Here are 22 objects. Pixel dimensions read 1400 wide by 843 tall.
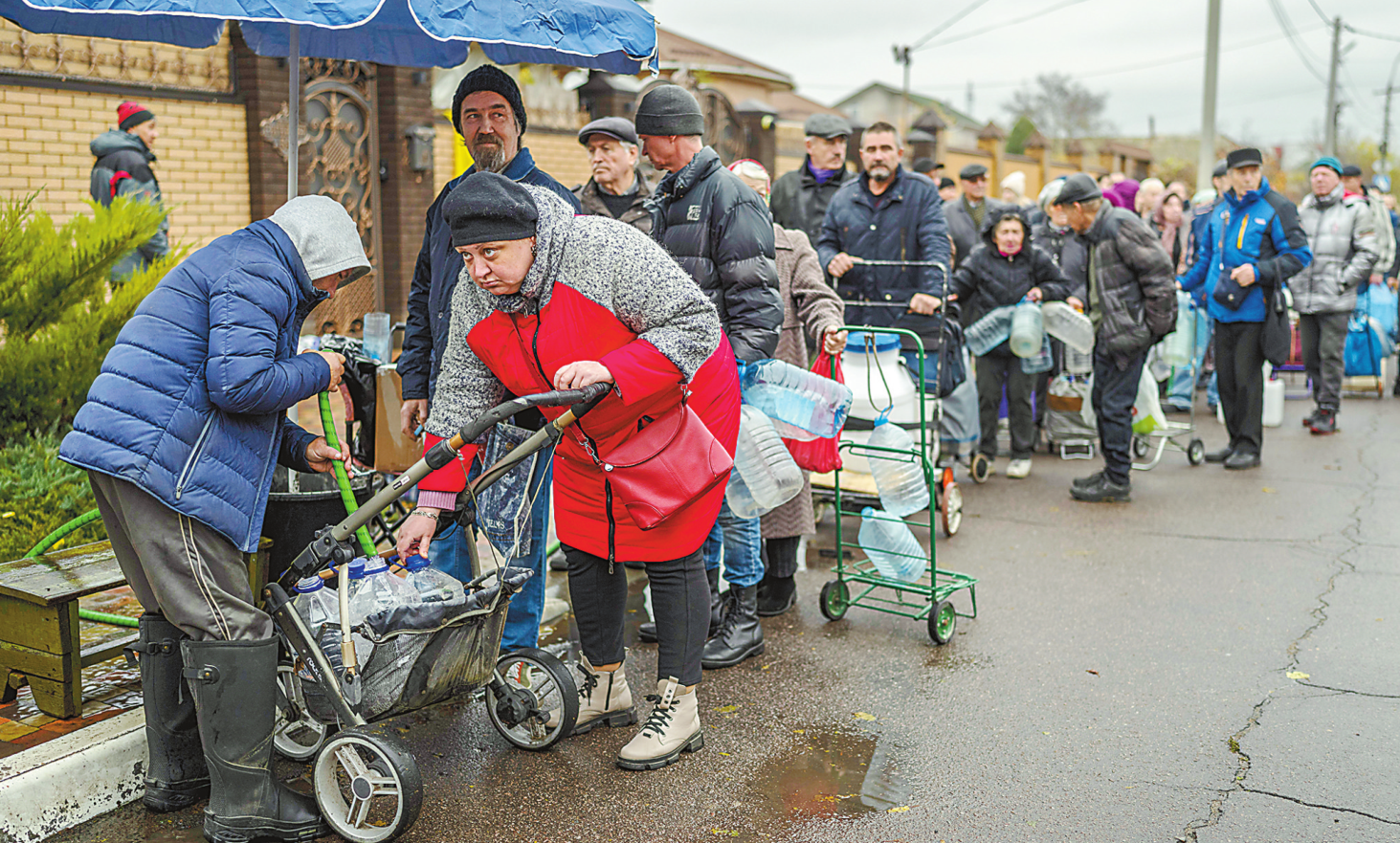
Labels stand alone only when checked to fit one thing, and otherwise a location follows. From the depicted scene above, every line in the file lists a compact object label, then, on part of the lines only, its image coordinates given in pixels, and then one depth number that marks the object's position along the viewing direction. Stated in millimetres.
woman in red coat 3486
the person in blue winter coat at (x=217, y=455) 3215
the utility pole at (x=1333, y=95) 37312
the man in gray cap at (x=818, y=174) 8320
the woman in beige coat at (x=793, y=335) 5395
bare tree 55531
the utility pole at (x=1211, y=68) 19922
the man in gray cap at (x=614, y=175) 5793
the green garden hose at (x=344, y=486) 3793
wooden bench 3828
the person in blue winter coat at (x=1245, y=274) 8867
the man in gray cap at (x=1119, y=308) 7746
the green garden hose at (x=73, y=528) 3677
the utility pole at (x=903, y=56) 30141
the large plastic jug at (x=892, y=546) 5414
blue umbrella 3480
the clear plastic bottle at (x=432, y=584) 3625
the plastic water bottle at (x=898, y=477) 5332
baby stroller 3354
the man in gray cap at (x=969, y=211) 10102
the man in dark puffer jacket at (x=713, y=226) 4660
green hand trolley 5195
